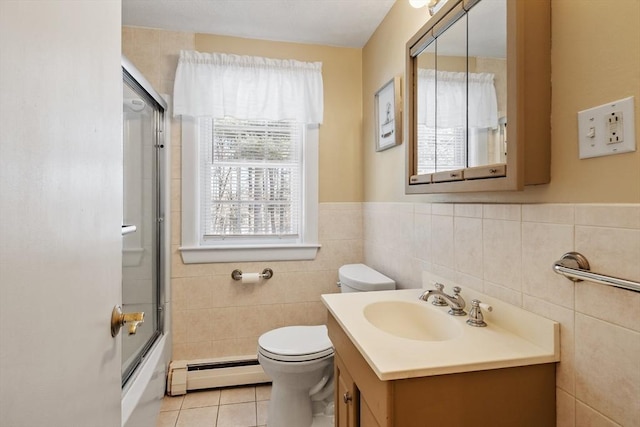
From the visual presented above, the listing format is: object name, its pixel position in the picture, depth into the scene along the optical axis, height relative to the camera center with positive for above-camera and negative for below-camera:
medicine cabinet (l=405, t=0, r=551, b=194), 0.93 +0.38
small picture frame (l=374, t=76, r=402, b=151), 1.87 +0.56
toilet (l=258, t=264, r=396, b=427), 1.70 -0.82
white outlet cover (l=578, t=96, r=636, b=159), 0.74 +0.19
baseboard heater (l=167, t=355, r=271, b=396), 2.15 -1.08
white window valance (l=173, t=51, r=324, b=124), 2.20 +0.82
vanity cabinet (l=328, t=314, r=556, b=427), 0.85 -0.49
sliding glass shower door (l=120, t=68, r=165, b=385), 1.73 -0.04
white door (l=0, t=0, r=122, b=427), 0.44 +0.00
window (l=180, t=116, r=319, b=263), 2.27 +0.14
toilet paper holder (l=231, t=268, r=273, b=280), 2.30 -0.44
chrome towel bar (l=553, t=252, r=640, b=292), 0.73 -0.15
